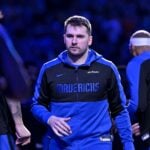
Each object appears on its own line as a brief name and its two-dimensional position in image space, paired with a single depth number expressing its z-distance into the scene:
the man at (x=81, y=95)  6.79
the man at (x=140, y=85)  7.79
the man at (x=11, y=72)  2.99
